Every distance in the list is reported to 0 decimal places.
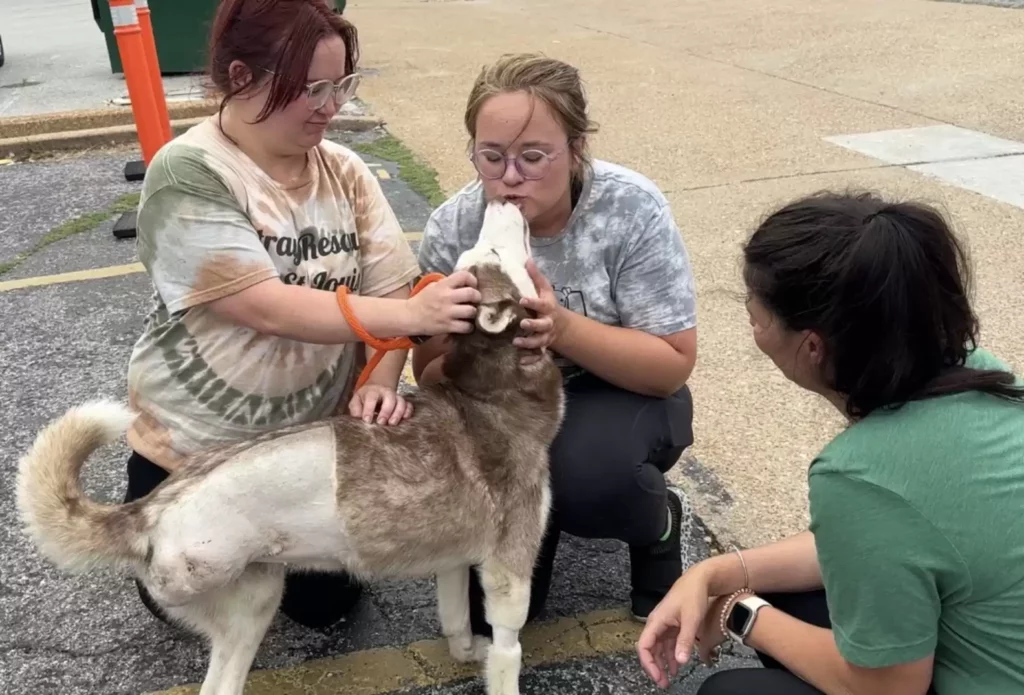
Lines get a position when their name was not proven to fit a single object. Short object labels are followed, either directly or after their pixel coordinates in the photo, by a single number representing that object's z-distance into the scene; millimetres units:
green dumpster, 10422
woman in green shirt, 1607
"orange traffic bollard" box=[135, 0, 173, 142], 6580
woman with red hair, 2248
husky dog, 2088
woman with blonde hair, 2453
